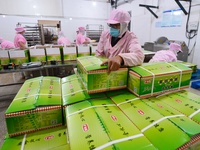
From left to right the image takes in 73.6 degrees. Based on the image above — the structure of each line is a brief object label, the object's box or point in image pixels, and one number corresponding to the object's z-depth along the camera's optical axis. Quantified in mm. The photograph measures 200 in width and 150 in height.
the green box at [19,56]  2543
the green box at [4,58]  2473
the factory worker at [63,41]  4761
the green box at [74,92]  1012
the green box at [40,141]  789
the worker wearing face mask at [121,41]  1097
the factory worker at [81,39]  4937
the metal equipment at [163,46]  3359
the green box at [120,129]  597
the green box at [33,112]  856
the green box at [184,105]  841
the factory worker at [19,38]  3651
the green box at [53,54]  2787
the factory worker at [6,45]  3947
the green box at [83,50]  3014
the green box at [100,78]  982
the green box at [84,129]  604
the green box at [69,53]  2914
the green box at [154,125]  629
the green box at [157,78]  983
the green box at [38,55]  2701
